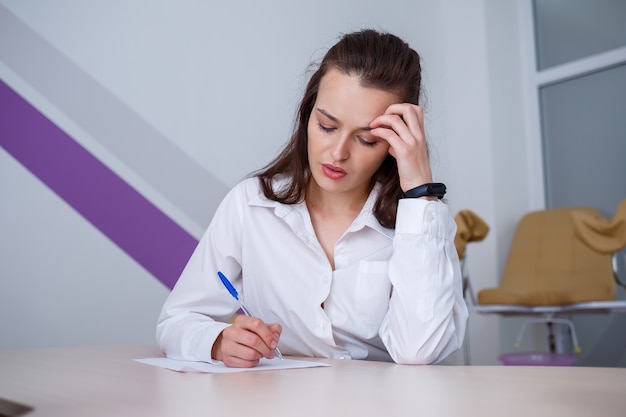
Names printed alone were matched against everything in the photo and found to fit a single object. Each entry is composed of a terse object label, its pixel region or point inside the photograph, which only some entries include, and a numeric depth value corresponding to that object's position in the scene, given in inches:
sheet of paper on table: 41.0
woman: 52.9
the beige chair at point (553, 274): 127.2
